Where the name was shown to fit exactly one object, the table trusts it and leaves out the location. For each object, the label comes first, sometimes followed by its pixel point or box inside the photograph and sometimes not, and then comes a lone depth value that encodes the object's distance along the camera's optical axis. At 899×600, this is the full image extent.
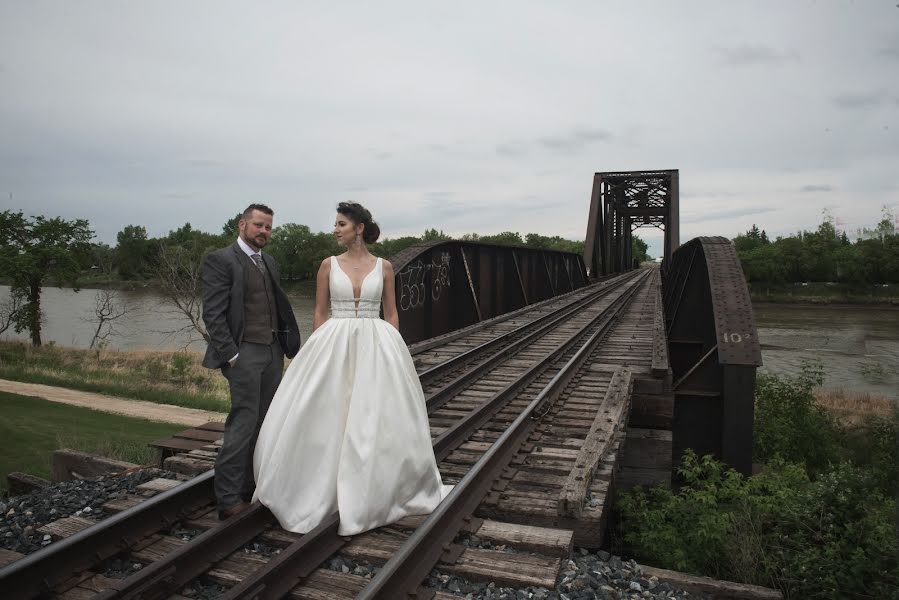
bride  3.31
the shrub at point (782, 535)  3.80
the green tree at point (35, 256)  31.33
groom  3.41
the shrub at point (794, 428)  10.50
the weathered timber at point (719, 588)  3.08
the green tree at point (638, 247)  179.12
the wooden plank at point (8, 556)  3.00
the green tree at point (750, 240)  117.60
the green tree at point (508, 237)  105.48
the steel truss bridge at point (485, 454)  2.85
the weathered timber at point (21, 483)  4.92
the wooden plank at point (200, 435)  5.51
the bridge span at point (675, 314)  6.23
